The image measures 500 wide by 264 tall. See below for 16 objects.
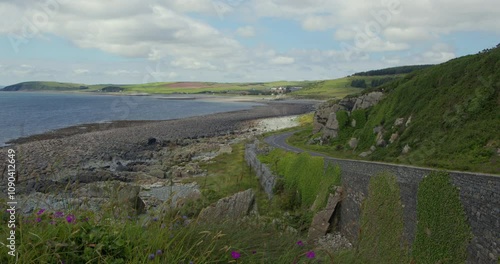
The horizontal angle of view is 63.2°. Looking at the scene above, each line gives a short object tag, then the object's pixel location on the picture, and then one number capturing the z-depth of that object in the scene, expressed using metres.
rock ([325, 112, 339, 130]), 55.00
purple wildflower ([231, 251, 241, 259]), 4.60
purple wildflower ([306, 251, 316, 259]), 4.69
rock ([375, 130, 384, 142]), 41.37
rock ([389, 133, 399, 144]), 38.75
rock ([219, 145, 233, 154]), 60.15
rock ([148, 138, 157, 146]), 72.95
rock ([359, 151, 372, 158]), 40.83
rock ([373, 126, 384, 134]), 43.19
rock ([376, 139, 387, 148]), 40.22
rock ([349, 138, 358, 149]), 46.88
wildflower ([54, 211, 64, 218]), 5.45
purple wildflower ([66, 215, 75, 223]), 4.92
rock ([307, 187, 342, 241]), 22.34
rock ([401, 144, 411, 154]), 33.83
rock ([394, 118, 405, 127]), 40.04
